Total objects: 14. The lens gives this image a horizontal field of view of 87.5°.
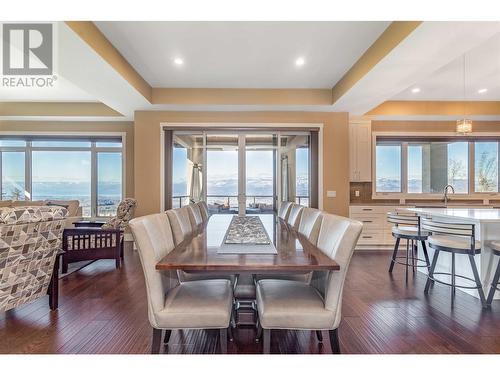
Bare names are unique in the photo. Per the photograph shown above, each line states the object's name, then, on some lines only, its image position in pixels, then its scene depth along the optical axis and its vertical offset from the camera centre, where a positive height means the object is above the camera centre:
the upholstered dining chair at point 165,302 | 1.53 -0.73
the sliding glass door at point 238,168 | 5.15 +0.38
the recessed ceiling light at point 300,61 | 3.54 +1.74
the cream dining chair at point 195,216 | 2.87 -0.35
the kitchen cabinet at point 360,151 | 5.40 +0.75
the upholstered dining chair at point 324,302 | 1.51 -0.73
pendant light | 3.63 +0.85
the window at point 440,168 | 5.71 +0.42
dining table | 1.39 -0.41
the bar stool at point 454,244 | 2.61 -0.60
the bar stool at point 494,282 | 2.58 -0.95
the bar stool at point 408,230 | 3.40 -0.59
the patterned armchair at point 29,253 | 2.08 -0.57
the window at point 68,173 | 6.17 +0.34
